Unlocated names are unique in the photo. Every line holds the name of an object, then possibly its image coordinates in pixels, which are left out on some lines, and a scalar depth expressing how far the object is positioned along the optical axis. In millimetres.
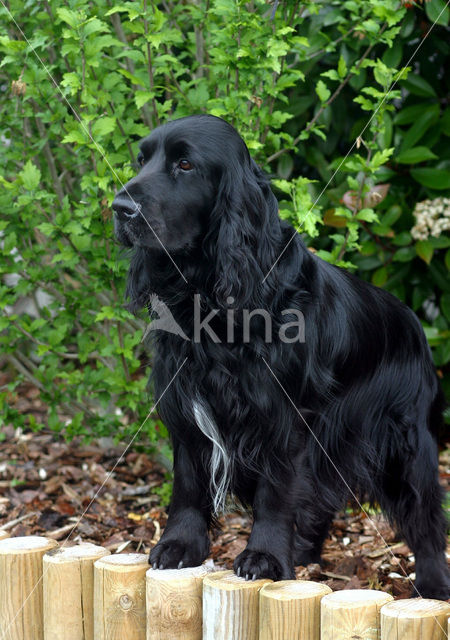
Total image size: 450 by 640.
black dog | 2391
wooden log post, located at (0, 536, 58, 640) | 2369
